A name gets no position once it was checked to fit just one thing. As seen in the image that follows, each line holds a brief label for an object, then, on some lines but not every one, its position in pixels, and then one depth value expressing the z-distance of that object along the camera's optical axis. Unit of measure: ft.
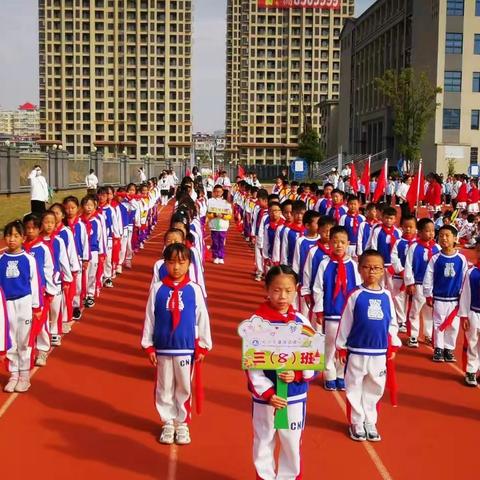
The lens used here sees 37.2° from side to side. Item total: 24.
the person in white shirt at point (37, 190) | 68.28
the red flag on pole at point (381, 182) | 58.79
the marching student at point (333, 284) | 24.29
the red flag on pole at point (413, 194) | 50.30
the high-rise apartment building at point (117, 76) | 401.49
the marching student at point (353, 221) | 40.57
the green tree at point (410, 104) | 150.92
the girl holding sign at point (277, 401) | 15.79
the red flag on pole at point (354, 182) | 69.26
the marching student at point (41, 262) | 25.37
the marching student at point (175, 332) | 19.60
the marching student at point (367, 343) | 20.35
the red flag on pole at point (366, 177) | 62.41
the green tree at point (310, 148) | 266.57
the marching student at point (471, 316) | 25.46
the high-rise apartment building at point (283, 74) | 411.75
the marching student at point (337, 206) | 45.32
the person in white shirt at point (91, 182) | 99.35
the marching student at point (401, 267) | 32.63
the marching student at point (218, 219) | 51.42
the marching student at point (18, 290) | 23.29
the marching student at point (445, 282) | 28.07
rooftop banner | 282.77
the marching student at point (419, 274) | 30.89
